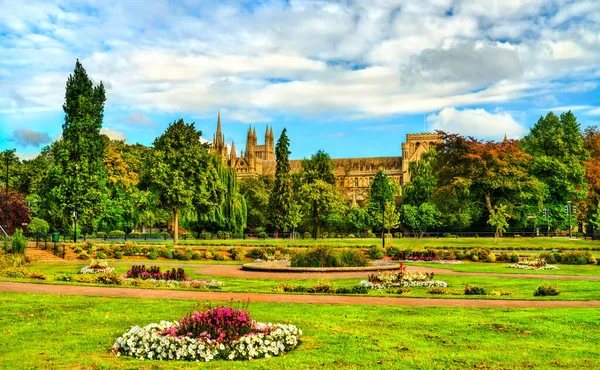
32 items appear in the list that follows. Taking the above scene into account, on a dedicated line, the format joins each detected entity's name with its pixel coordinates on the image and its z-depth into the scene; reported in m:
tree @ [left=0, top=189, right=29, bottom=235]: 55.00
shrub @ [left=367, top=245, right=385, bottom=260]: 38.31
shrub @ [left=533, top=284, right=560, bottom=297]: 19.56
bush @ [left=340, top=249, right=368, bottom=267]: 29.88
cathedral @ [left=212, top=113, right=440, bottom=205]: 151.62
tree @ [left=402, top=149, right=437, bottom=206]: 84.62
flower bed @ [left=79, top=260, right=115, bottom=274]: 27.33
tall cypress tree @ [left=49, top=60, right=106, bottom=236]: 50.59
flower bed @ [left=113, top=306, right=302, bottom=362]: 10.77
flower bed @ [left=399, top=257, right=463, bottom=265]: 35.18
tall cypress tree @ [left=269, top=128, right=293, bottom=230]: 71.62
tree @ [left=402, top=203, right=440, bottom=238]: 77.88
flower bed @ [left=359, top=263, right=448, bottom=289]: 21.89
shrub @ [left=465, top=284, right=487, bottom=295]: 19.92
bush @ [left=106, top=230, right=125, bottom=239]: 75.38
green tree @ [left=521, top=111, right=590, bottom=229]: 65.94
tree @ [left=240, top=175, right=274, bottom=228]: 85.31
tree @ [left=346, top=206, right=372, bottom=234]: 81.38
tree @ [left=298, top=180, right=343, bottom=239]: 75.75
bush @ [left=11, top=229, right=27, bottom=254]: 32.03
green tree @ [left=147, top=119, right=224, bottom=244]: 54.58
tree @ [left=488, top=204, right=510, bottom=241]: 53.56
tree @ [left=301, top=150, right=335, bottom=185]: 82.19
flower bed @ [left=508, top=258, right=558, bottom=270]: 31.23
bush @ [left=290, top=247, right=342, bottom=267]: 29.53
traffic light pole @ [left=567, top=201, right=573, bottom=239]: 64.56
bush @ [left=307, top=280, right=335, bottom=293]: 20.28
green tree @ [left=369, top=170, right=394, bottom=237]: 82.69
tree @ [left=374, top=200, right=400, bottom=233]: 54.94
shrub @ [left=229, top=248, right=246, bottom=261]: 38.34
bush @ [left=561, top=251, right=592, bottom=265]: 35.06
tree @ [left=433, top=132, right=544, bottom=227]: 61.09
